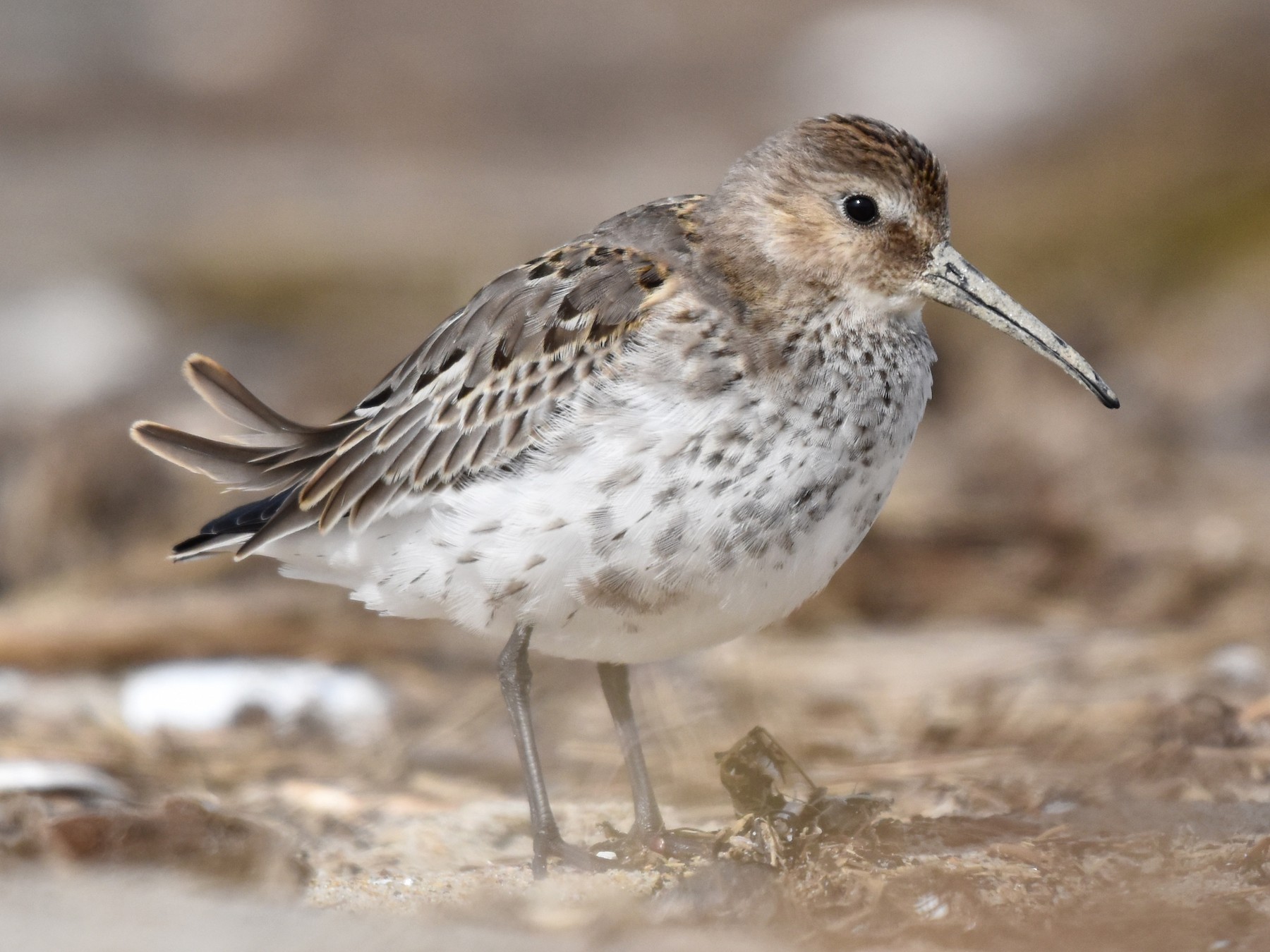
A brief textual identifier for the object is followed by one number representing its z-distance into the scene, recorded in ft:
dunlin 25.81
